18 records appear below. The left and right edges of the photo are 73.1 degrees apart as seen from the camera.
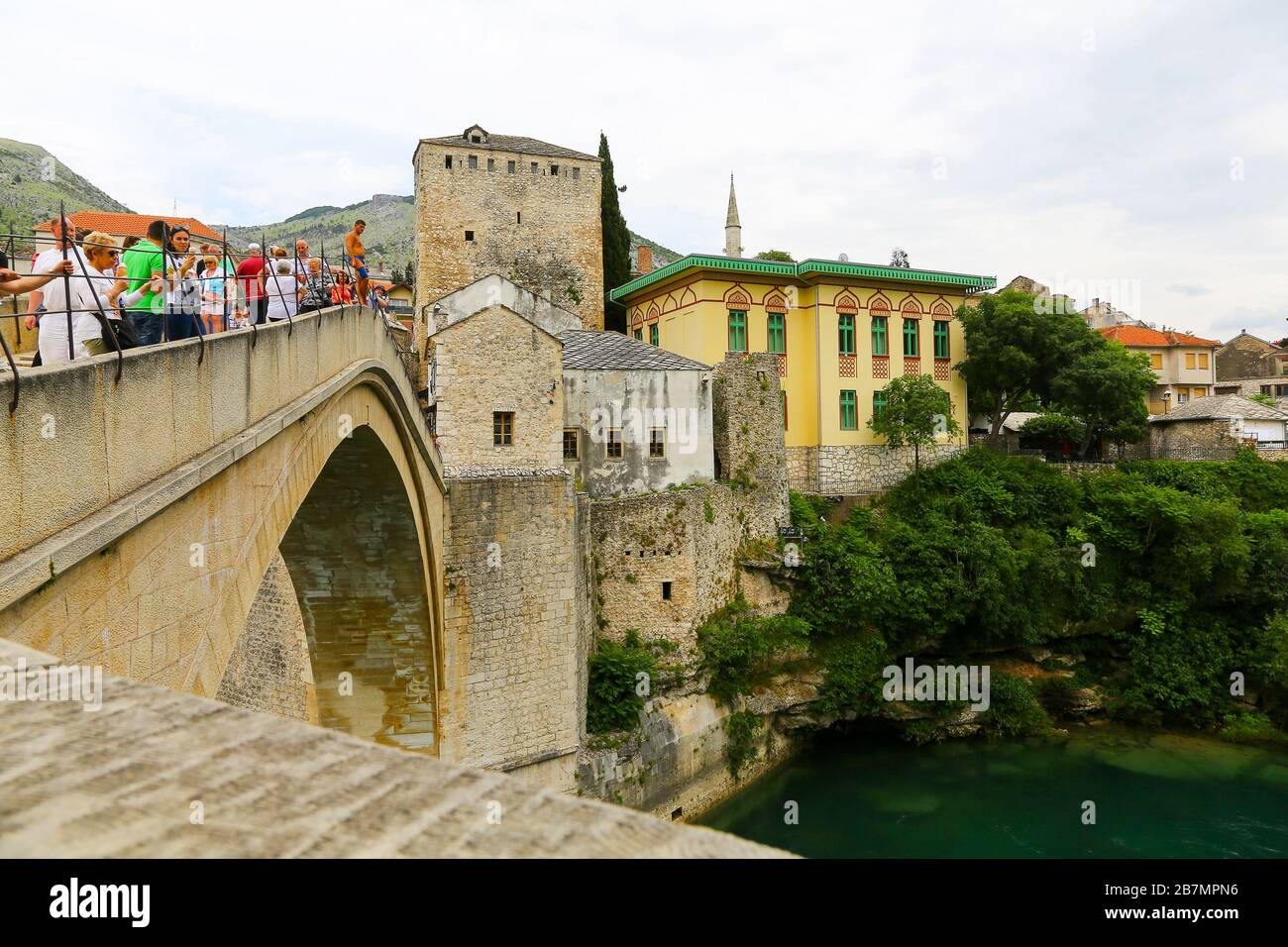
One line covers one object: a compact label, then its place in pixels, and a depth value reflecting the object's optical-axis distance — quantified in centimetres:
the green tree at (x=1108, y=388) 3189
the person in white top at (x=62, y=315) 538
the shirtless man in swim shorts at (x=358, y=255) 1140
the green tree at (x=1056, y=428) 3447
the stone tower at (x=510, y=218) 3503
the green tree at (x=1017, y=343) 3122
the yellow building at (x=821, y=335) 2927
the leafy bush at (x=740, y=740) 2178
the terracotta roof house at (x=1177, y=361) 5184
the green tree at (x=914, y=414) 2897
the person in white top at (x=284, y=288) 877
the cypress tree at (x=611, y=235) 3984
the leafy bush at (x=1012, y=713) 2552
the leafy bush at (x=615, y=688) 1870
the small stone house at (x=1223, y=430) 3434
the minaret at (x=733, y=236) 3666
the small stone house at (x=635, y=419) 2250
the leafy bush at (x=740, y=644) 2148
